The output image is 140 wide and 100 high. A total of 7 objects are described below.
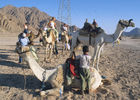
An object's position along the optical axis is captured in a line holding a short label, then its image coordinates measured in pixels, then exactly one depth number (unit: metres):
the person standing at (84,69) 4.70
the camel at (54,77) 4.60
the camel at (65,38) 12.52
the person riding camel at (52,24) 9.75
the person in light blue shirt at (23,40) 7.55
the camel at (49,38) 8.94
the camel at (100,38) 6.61
